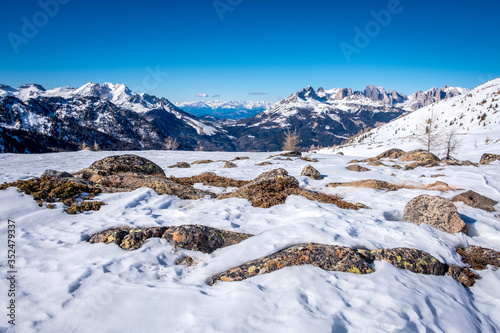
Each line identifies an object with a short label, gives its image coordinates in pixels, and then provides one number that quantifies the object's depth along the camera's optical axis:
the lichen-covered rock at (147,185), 10.68
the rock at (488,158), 22.45
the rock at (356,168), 21.16
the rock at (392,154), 31.80
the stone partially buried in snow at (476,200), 10.85
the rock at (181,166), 24.72
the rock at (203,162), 28.30
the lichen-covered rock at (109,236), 6.33
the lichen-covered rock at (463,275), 5.88
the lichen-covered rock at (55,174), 11.42
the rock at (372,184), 14.43
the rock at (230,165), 24.49
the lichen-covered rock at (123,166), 13.91
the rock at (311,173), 17.48
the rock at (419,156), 24.80
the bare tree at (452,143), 29.55
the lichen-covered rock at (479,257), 6.52
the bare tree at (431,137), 34.67
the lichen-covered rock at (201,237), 6.33
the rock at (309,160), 29.02
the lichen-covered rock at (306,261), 5.24
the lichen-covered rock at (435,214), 8.27
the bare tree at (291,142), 57.05
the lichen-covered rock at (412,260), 5.92
